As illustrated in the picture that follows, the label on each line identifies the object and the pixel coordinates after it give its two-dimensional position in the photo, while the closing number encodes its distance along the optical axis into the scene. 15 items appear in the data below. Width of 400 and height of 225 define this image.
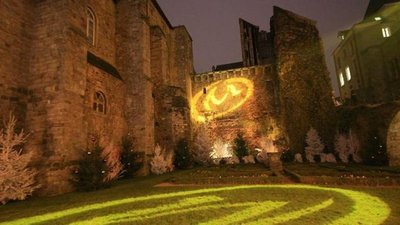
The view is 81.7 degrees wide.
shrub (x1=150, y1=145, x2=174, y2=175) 14.38
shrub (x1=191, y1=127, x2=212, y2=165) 19.73
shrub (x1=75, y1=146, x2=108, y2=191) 9.13
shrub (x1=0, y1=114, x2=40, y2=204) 7.24
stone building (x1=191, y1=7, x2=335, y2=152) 21.56
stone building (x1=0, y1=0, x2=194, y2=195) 9.20
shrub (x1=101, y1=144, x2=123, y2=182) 10.04
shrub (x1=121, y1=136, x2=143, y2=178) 13.20
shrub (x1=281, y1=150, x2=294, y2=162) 20.06
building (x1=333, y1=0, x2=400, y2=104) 23.25
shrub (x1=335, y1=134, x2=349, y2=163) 17.47
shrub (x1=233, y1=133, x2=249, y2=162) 22.52
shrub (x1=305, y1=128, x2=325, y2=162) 19.62
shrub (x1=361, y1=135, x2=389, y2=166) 13.92
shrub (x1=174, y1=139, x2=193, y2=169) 17.04
